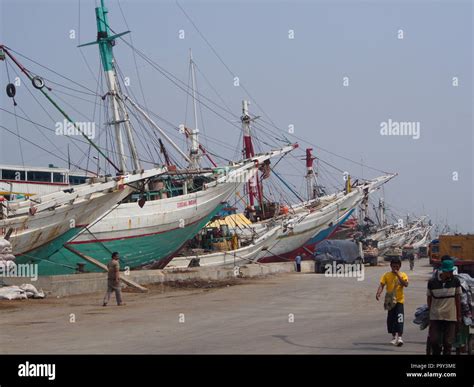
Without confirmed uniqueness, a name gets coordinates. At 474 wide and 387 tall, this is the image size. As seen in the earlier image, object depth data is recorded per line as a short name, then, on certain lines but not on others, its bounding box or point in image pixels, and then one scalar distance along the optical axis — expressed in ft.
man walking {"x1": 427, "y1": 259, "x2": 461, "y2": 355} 30.42
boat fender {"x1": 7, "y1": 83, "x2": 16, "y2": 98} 79.05
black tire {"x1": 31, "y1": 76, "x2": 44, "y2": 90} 85.56
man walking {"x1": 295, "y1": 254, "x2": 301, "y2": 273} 121.90
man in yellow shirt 36.40
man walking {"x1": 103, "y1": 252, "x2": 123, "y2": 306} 56.65
